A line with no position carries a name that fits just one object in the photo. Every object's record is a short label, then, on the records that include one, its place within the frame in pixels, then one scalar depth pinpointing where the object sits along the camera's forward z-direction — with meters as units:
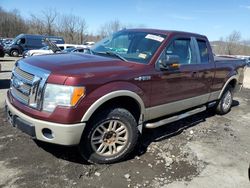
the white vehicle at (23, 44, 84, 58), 14.54
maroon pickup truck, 2.40
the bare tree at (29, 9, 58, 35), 42.66
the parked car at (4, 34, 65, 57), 20.05
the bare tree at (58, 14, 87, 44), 42.51
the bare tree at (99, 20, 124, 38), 42.84
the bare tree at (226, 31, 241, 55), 46.47
